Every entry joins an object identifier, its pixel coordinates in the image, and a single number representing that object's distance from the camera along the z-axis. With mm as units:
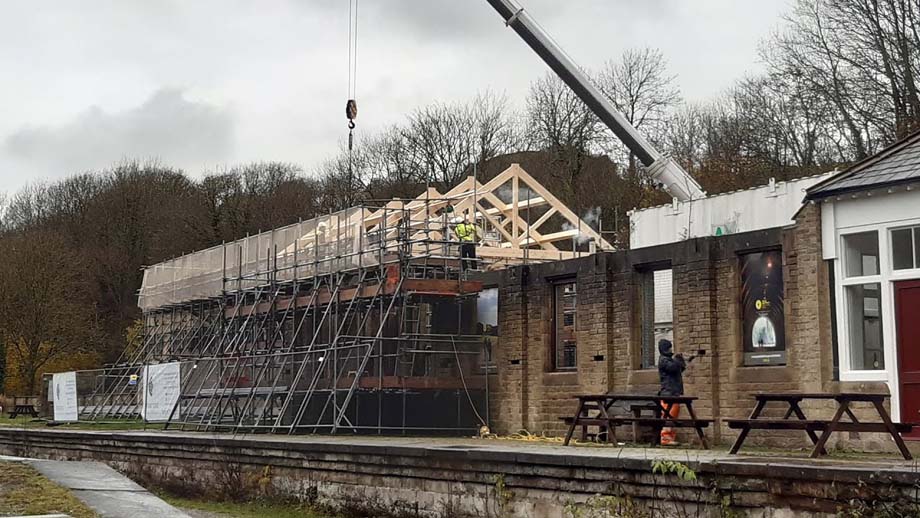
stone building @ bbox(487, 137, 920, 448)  16281
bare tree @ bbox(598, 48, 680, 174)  48656
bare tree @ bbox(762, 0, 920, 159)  33219
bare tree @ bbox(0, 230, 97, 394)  47656
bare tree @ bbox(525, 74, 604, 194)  46375
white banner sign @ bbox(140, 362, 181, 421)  27516
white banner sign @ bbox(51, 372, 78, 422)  33344
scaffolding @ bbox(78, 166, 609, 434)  22750
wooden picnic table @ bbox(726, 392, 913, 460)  11734
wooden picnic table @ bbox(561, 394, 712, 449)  14301
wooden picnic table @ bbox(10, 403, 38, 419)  41275
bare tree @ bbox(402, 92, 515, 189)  51000
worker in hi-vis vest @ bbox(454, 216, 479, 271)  24212
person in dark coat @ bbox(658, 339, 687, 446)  16828
